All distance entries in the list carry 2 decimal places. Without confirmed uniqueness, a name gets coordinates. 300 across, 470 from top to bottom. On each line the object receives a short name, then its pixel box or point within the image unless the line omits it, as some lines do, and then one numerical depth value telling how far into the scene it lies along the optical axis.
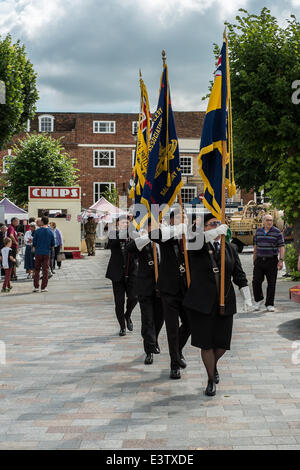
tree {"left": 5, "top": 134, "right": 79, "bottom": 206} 39.16
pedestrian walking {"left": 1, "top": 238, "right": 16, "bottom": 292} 14.62
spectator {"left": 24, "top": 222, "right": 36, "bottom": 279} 18.33
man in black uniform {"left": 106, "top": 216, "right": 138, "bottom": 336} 8.56
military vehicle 27.70
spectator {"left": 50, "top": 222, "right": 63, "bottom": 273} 20.00
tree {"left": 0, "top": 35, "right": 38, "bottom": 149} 19.39
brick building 50.62
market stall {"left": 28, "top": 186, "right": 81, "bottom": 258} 25.64
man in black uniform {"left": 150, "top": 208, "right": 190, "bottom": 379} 6.19
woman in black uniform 5.46
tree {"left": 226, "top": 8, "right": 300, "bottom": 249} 14.22
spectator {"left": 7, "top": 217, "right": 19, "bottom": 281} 17.27
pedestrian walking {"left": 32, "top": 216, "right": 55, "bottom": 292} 14.66
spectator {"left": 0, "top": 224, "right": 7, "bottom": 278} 16.78
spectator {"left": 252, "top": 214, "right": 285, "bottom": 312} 10.50
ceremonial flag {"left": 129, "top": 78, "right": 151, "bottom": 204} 9.48
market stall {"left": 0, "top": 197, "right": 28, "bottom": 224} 27.98
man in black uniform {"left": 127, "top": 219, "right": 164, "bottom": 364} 6.81
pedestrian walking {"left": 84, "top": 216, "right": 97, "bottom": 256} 27.91
